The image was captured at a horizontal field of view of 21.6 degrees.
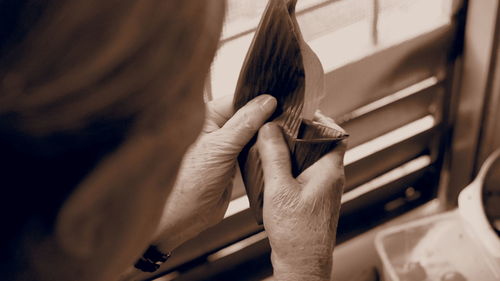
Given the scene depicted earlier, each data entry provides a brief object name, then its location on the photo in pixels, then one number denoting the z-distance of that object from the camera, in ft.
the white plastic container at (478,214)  3.73
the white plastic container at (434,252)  3.99
